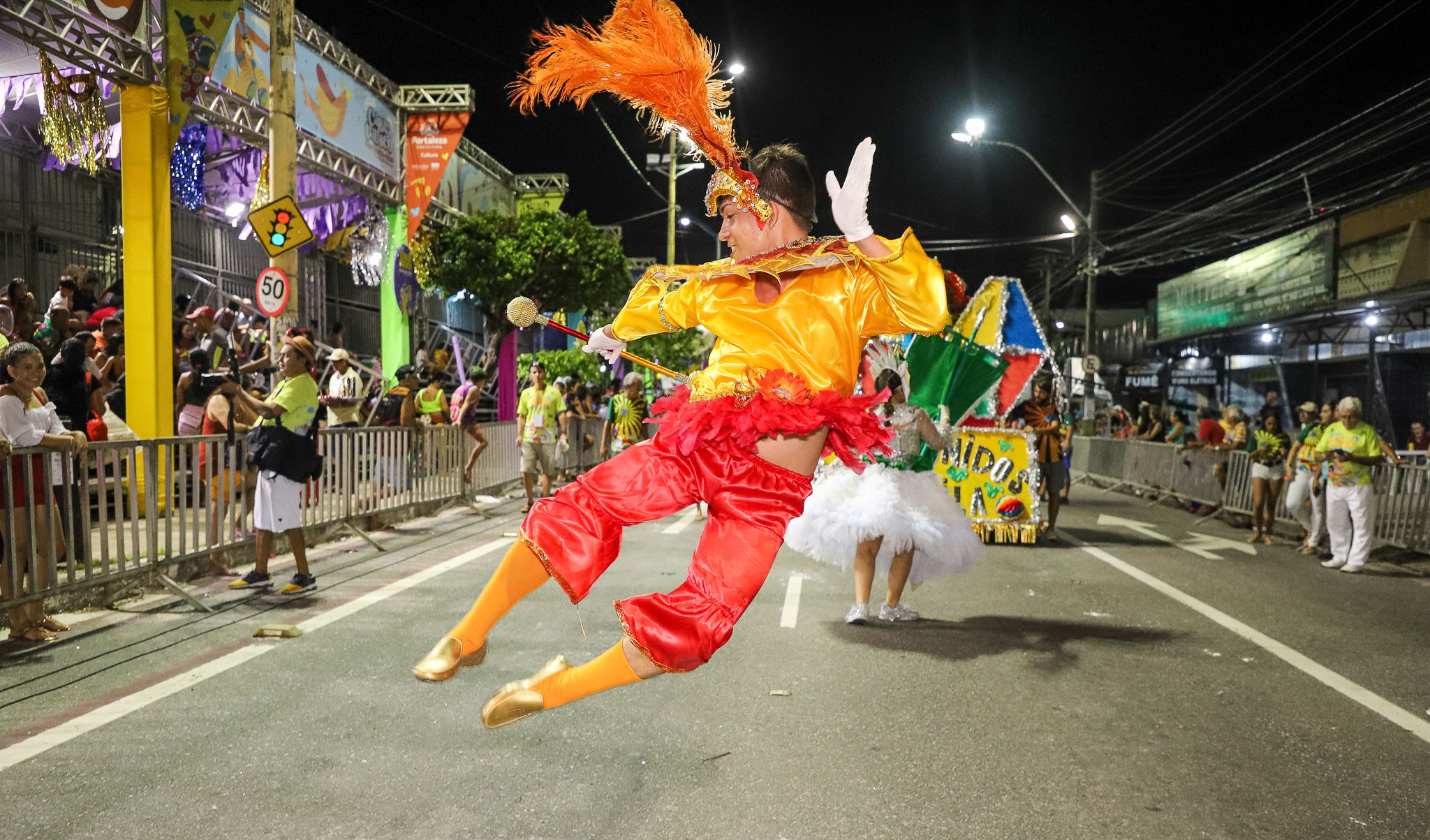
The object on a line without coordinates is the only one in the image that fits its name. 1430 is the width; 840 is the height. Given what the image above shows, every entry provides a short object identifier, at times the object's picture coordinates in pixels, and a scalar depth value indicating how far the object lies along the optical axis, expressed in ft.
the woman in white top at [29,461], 17.84
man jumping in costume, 8.79
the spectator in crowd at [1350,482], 31.14
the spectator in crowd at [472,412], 42.01
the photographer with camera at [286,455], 22.97
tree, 68.28
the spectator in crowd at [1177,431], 51.24
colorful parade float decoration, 33.63
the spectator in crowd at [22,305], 26.32
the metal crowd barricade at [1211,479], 32.01
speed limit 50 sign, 28.76
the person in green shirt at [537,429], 42.45
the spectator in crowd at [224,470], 23.77
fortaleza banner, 66.59
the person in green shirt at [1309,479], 34.01
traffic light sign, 28.58
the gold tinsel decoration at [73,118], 30.53
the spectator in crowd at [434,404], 42.29
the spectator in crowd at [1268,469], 37.24
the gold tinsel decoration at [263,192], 46.93
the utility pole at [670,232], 93.66
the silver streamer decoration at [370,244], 65.82
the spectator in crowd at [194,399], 30.99
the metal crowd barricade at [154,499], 18.13
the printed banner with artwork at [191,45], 33.81
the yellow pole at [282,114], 30.19
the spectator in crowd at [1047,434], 36.83
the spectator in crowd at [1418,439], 51.34
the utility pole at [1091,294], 74.38
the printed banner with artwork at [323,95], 45.78
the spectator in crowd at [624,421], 41.29
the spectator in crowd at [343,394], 37.83
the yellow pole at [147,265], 32.73
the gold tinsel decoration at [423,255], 68.39
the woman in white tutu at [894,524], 19.72
